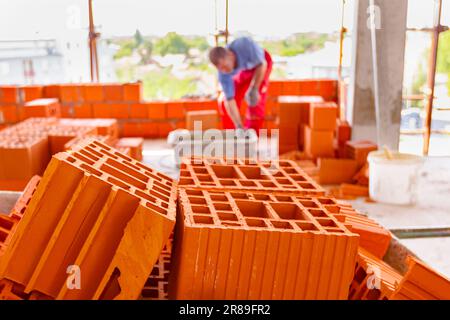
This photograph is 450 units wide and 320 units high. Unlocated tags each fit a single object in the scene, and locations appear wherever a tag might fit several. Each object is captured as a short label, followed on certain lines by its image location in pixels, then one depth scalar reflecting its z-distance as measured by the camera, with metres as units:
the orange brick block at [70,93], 10.68
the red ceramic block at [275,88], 11.05
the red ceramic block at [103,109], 10.73
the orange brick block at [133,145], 8.43
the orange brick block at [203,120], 9.61
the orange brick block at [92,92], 10.65
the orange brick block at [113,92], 10.65
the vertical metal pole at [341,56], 10.13
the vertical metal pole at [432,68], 9.33
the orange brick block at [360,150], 8.00
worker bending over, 7.62
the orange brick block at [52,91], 10.78
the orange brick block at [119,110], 10.74
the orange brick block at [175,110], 10.82
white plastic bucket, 6.84
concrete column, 8.22
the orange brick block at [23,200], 3.56
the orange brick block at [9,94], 10.58
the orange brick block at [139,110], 10.77
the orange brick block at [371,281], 2.88
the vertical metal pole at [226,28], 11.06
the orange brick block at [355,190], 7.45
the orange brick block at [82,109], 10.72
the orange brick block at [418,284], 2.68
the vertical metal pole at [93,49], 10.93
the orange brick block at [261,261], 2.53
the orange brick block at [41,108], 9.72
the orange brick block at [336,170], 8.04
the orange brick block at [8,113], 10.61
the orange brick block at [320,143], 8.62
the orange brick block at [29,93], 10.62
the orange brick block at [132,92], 10.63
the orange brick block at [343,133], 8.92
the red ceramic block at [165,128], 10.92
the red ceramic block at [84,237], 2.52
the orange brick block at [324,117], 8.52
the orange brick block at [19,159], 6.18
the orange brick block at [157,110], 10.78
